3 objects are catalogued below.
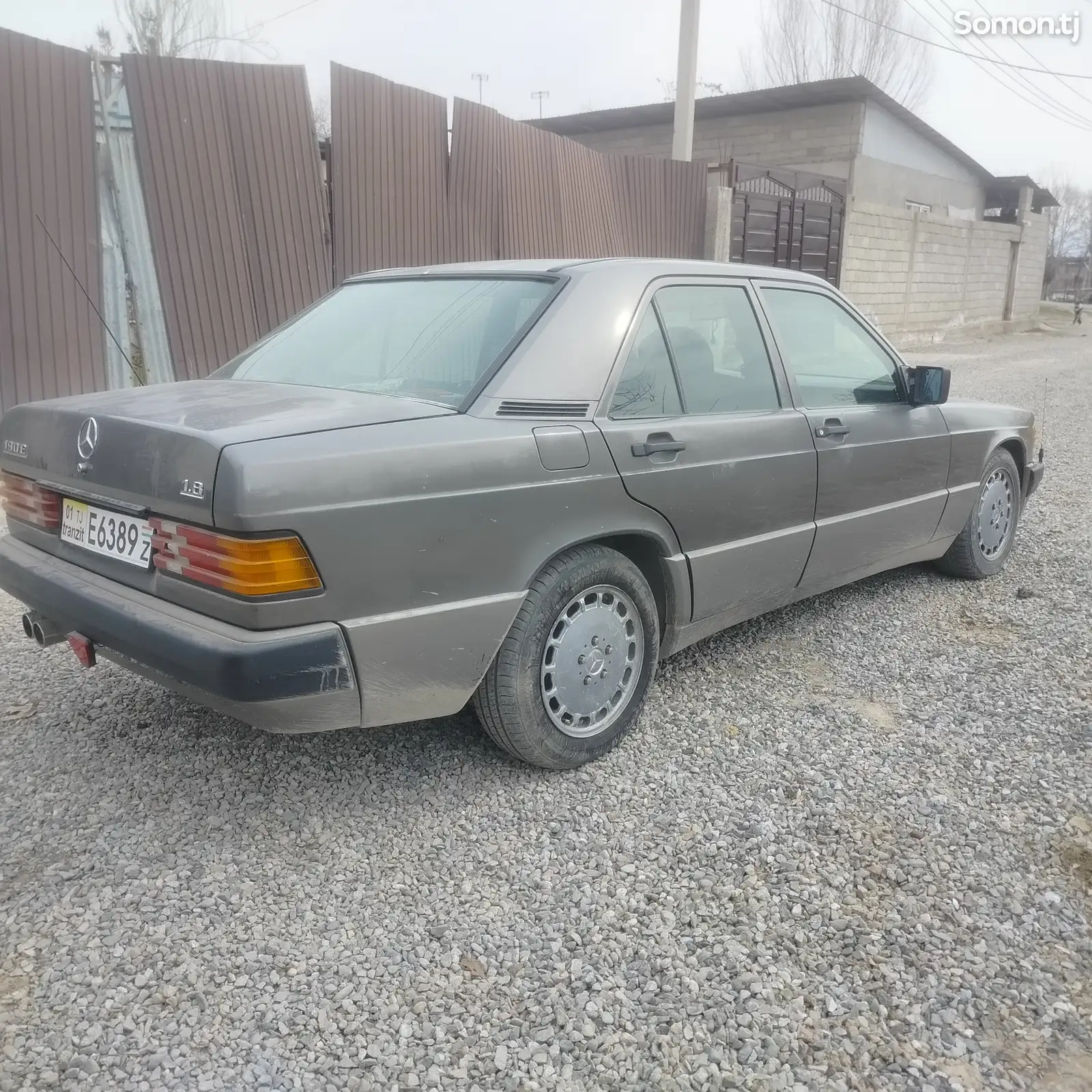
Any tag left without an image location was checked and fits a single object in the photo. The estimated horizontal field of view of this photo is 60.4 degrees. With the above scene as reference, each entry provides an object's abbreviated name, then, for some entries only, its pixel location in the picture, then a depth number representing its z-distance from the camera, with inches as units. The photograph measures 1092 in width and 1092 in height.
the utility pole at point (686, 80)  551.5
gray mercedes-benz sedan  89.1
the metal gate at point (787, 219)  571.5
